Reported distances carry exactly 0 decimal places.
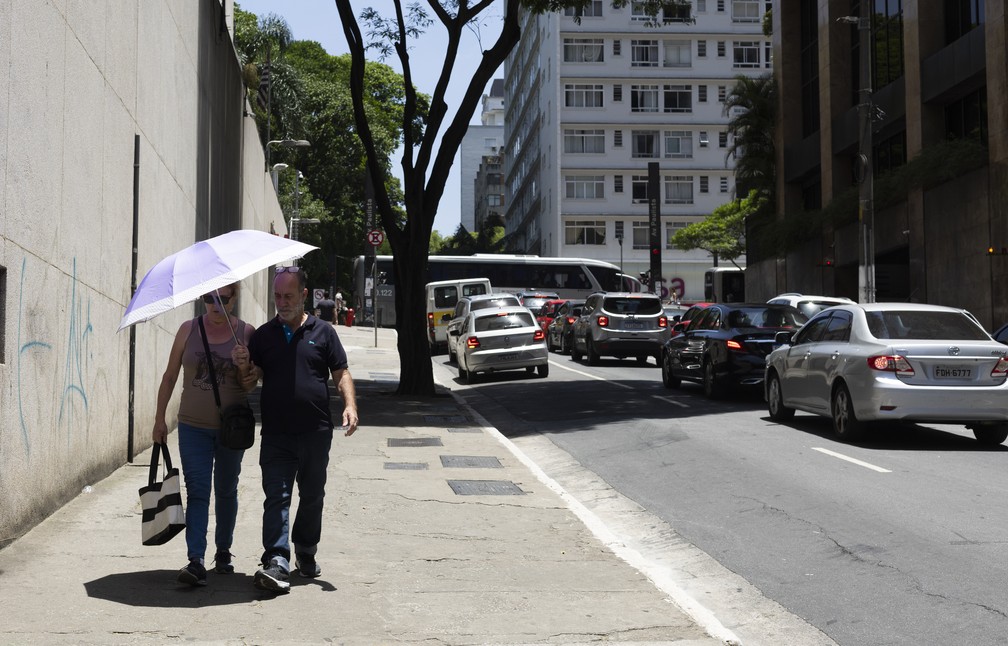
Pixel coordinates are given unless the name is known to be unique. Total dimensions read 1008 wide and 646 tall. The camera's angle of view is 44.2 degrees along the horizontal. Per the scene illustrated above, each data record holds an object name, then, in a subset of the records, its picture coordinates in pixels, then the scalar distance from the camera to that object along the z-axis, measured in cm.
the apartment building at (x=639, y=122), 8200
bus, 6128
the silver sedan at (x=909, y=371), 1323
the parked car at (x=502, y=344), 2564
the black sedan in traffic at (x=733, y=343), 1920
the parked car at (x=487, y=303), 2945
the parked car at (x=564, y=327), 3566
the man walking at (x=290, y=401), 691
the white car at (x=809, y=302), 2077
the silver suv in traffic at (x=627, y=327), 2961
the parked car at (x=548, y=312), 4128
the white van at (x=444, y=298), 3912
